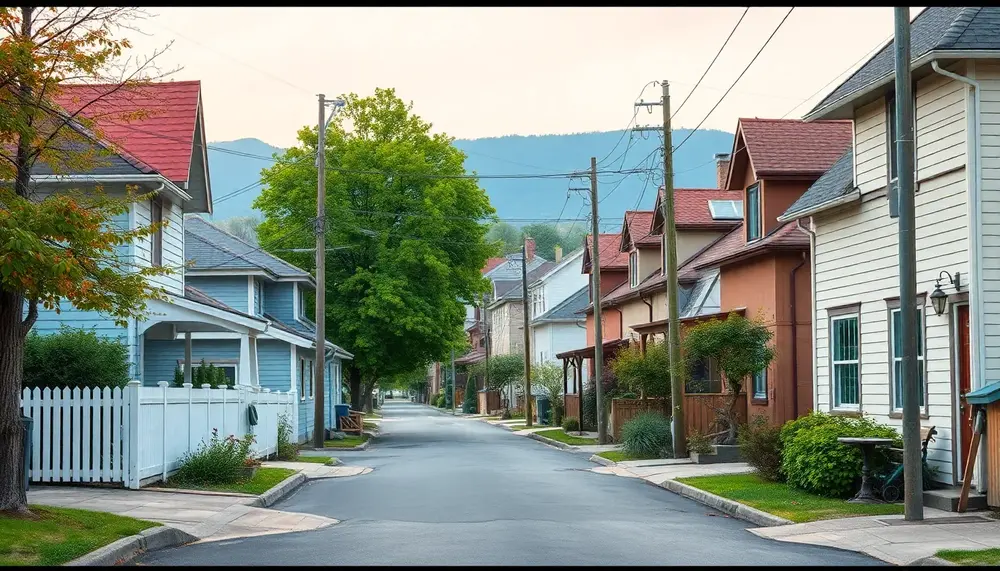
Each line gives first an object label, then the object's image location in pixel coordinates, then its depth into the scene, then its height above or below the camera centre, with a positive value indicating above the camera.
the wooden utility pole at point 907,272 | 14.20 +0.98
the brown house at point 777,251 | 26.41 +2.37
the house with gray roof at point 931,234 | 15.75 +1.82
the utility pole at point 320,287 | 34.00 +2.08
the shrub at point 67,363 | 19.75 -0.11
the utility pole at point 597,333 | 34.66 +0.58
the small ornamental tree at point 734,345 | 25.06 +0.13
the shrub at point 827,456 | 17.03 -1.65
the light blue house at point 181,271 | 22.84 +2.46
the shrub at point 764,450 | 19.86 -1.79
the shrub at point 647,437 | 28.00 -2.14
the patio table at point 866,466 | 16.36 -1.71
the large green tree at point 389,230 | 47.78 +5.45
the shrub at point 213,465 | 19.61 -1.94
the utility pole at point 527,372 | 52.97 -0.93
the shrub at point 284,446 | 29.47 -2.42
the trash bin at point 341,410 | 43.31 -2.16
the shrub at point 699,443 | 25.95 -2.16
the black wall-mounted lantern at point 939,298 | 16.44 +0.75
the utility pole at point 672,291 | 25.94 +1.40
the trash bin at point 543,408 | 55.81 -2.80
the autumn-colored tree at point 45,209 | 12.17 +1.66
